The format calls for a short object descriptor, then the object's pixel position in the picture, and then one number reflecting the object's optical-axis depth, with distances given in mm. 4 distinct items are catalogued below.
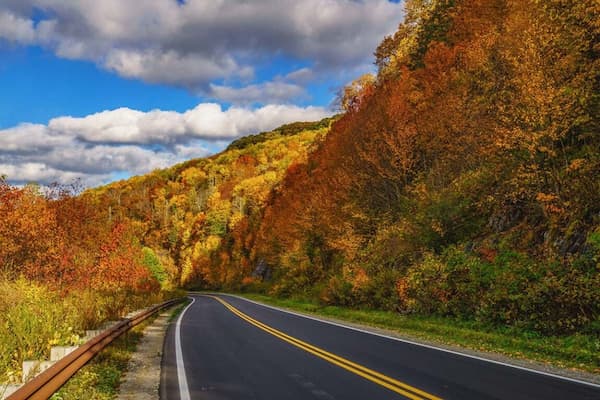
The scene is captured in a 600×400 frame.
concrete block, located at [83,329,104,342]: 10523
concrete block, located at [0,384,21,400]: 5888
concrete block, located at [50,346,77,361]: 8211
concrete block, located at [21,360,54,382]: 7004
